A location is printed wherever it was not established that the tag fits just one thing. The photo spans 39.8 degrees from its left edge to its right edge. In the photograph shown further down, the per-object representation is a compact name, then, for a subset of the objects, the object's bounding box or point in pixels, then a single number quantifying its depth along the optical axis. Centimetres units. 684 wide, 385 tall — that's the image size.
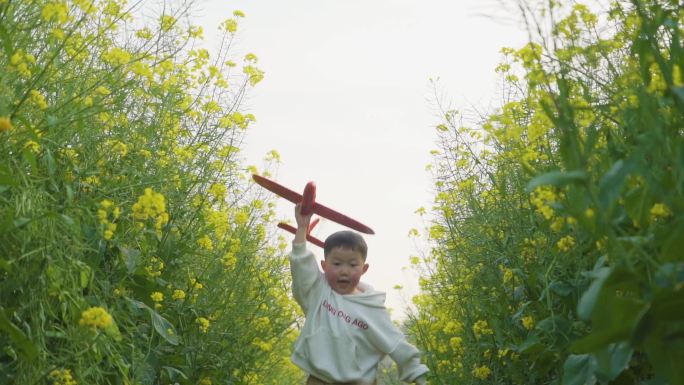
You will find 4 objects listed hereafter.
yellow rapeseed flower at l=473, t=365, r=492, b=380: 407
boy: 416
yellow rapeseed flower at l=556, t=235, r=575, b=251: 277
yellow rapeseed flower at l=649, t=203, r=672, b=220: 201
